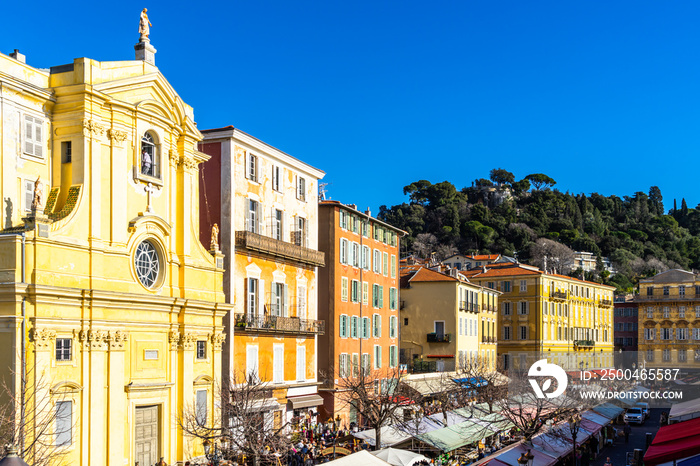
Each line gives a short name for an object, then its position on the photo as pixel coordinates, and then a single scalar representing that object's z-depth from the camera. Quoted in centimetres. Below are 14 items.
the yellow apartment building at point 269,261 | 4016
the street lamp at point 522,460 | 3114
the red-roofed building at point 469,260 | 11850
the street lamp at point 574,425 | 3762
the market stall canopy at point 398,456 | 3111
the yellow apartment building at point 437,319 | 6900
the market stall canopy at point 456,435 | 3534
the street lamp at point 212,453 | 3222
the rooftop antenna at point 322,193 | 5299
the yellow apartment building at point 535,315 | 8719
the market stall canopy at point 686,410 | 3995
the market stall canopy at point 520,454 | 3158
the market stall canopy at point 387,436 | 3678
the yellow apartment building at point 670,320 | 9894
